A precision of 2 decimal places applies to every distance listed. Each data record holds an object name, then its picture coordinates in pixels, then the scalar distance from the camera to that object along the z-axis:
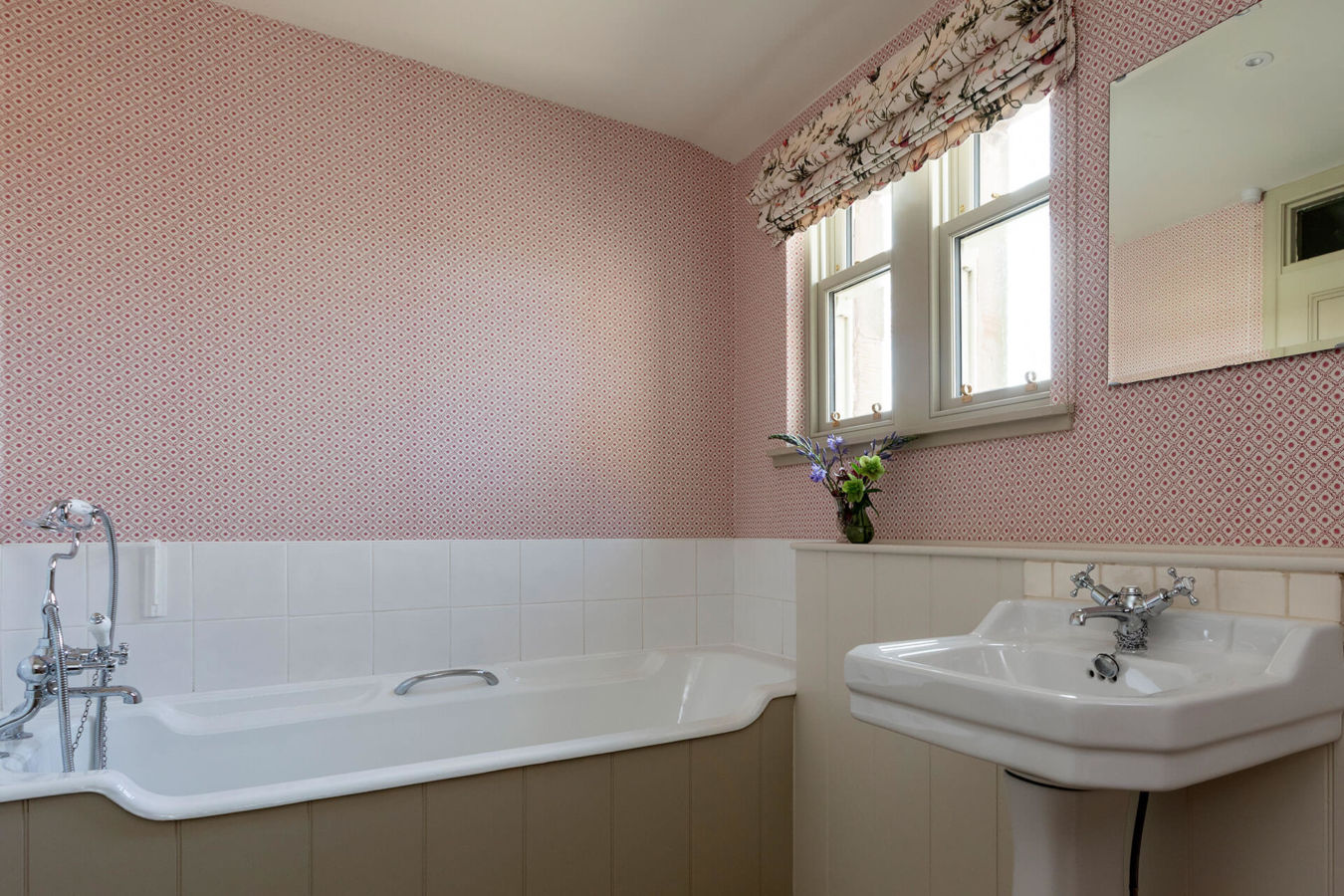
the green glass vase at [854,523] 2.30
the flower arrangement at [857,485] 2.29
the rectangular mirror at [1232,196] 1.43
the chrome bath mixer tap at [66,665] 1.84
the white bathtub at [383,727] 1.69
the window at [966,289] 2.12
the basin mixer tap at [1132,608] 1.34
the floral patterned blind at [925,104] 1.94
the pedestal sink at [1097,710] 1.00
